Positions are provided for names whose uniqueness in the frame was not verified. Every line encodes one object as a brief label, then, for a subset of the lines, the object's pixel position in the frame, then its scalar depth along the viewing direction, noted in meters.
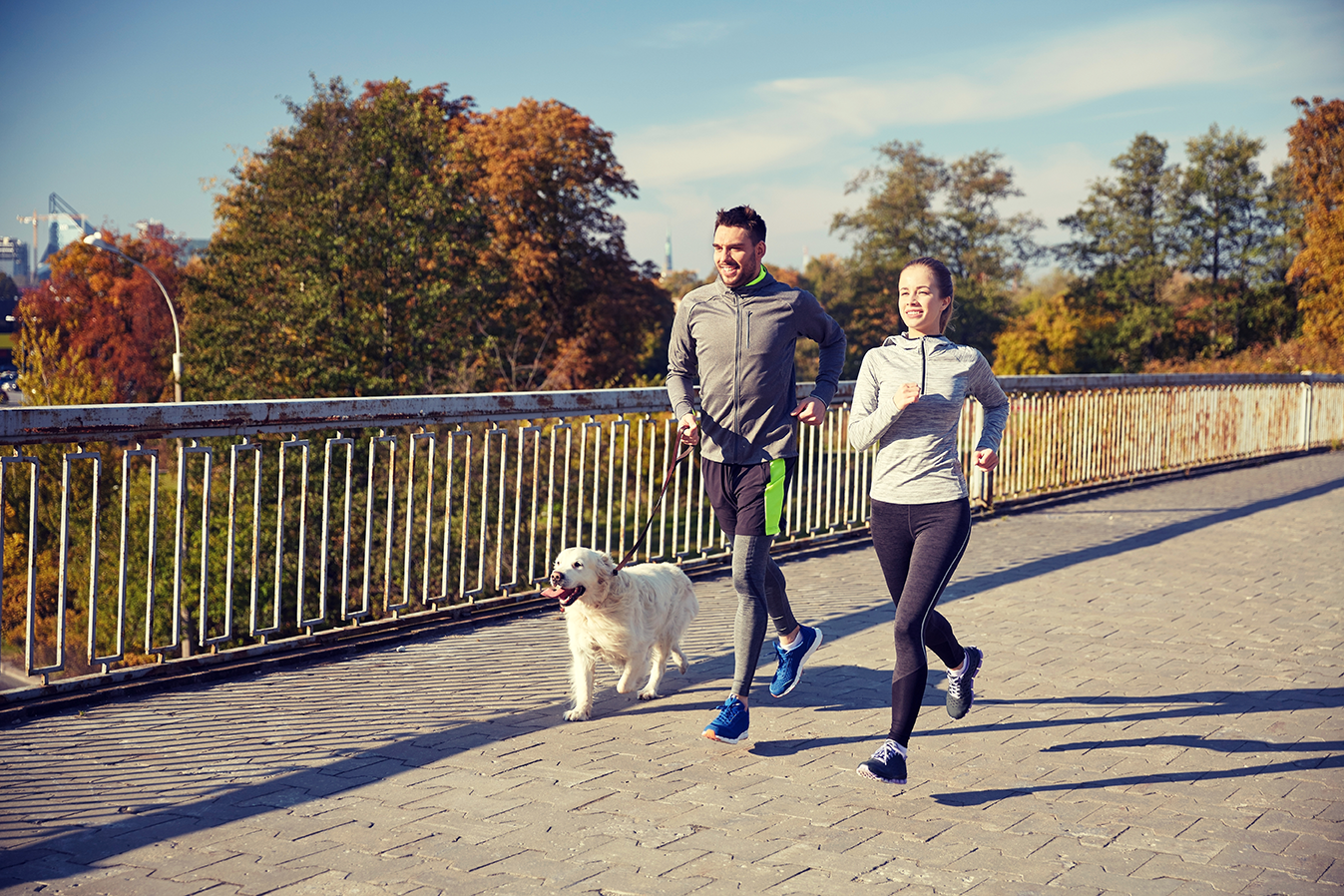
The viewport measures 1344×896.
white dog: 4.82
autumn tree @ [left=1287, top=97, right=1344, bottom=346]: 50.88
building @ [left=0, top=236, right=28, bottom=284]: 193.88
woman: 4.08
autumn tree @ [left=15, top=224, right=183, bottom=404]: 58.56
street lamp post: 29.54
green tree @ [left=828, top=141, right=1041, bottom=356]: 73.07
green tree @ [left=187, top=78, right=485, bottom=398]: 34.22
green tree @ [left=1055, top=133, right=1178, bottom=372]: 66.75
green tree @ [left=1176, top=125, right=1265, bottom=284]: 65.69
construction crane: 151.88
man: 4.68
